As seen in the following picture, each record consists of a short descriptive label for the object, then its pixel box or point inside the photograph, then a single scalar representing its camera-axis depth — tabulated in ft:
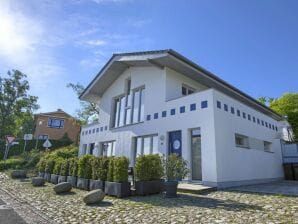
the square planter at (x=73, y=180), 33.04
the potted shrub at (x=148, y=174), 26.14
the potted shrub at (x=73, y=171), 33.38
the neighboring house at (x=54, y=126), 121.70
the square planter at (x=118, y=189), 24.91
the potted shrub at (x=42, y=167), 45.04
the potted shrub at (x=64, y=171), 36.65
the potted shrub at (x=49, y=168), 41.81
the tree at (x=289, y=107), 83.05
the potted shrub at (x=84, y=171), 30.66
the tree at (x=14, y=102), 117.80
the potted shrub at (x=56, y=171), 38.75
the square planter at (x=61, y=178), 36.35
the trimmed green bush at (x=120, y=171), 25.66
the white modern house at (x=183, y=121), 32.76
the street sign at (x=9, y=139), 55.16
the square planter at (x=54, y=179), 38.62
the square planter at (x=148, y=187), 25.95
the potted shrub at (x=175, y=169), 25.61
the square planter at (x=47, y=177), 41.09
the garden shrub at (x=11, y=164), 63.05
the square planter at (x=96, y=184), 27.55
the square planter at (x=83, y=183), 30.27
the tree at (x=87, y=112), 91.67
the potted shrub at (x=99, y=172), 27.85
